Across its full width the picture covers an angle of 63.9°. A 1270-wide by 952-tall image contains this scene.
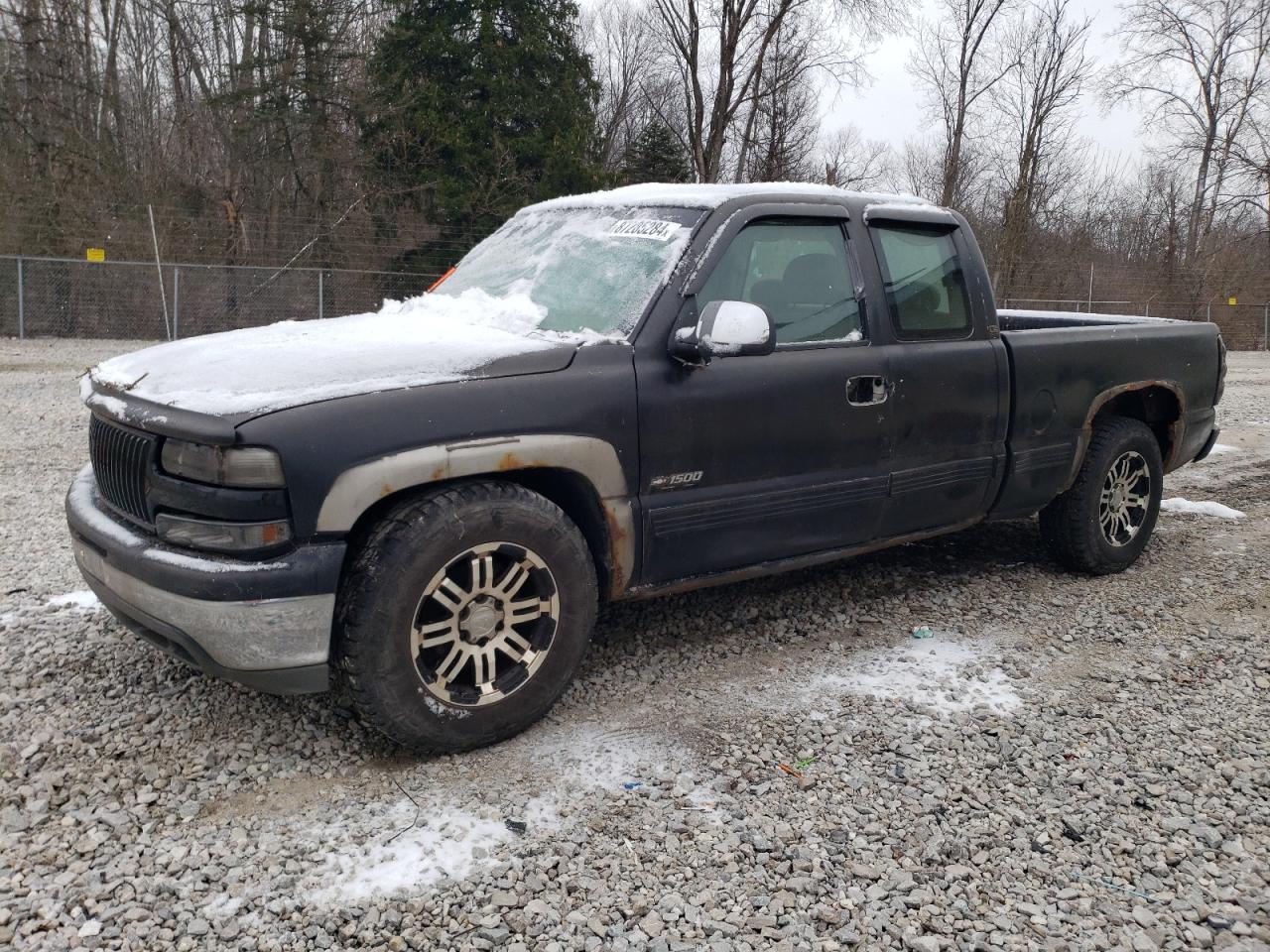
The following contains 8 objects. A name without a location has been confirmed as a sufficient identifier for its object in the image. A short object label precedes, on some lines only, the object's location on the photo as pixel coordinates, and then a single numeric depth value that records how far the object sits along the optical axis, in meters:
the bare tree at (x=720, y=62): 22.48
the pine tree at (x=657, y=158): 27.48
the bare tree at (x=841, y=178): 23.60
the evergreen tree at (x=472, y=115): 20.83
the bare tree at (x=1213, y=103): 30.09
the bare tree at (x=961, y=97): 27.30
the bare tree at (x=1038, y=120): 26.55
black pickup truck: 2.96
